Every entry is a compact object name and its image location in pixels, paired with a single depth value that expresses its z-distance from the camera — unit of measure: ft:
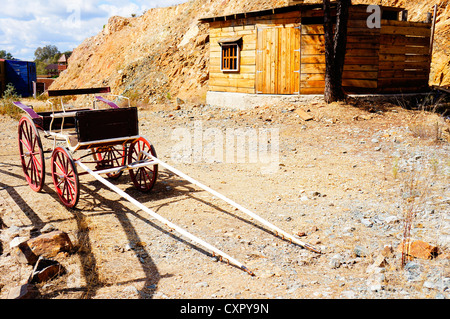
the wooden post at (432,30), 48.83
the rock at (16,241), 14.74
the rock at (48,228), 16.51
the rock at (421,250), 13.64
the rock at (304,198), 20.92
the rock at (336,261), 13.93
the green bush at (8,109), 55.38
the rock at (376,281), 12.07
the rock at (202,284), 12.69
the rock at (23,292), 11.13
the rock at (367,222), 16.98
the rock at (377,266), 13.14
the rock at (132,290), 12.17
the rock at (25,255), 13.88
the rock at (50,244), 14.35
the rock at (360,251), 14.53
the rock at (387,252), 13.97
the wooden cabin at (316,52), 46.65
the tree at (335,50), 40.63
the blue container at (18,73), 98.89
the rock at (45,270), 12.60
